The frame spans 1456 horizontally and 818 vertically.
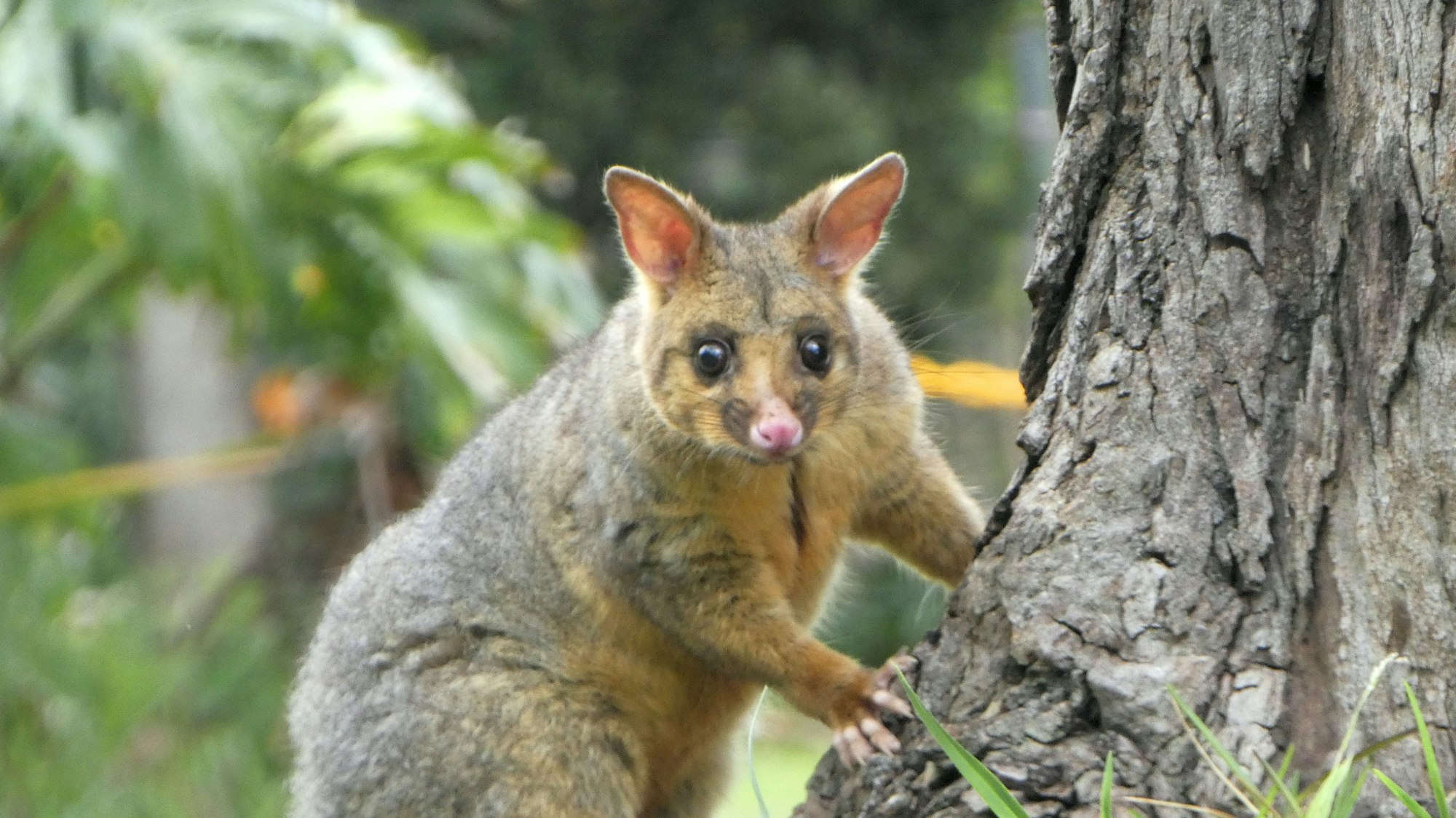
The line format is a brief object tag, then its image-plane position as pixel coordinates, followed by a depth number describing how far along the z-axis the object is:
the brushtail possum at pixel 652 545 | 7.09
